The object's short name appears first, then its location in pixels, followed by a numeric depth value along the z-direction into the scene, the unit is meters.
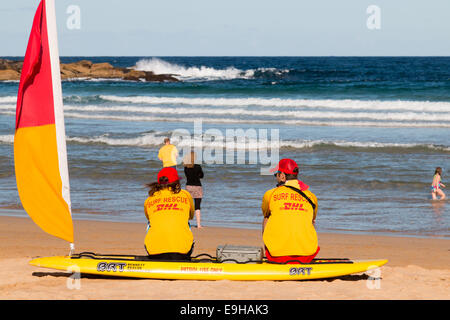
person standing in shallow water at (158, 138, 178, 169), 24.61
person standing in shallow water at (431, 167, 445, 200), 26.03
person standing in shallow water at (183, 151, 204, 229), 22.55
